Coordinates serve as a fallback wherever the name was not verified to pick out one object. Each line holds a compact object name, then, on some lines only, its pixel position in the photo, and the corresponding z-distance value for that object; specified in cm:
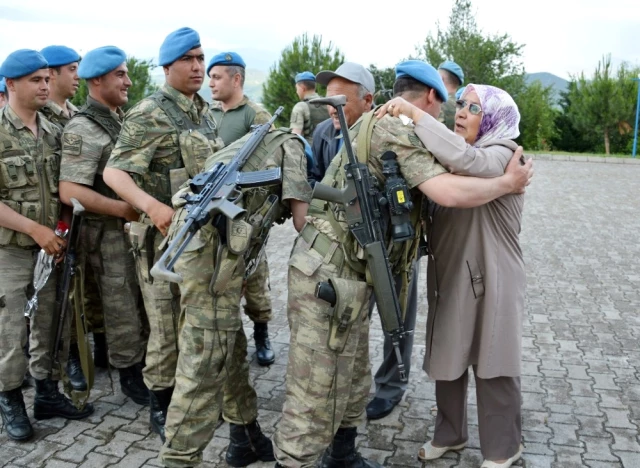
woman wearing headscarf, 301
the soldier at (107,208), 384
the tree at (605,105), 2555
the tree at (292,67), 2470
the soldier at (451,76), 693
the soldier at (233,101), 519
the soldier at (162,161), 343
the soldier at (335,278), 270
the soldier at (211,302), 289
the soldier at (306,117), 874
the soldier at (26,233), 369
